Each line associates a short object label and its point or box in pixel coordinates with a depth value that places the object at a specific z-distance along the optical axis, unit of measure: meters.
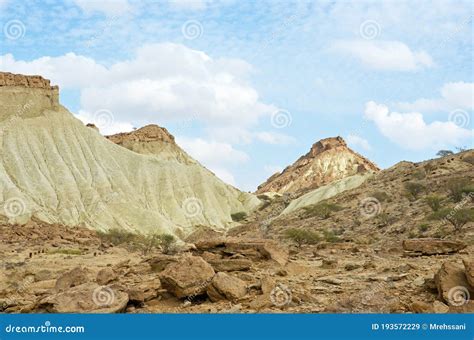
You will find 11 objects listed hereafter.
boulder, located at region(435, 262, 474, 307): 10.49
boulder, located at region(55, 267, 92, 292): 13.62
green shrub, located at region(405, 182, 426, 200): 43.38
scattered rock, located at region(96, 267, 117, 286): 13.70
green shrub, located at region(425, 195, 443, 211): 35.50
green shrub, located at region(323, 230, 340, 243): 31.97
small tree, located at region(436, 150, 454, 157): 72.62
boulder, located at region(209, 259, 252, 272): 14.48
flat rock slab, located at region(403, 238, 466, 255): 18.33
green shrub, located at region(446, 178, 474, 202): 37.41
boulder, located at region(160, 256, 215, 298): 11.88
